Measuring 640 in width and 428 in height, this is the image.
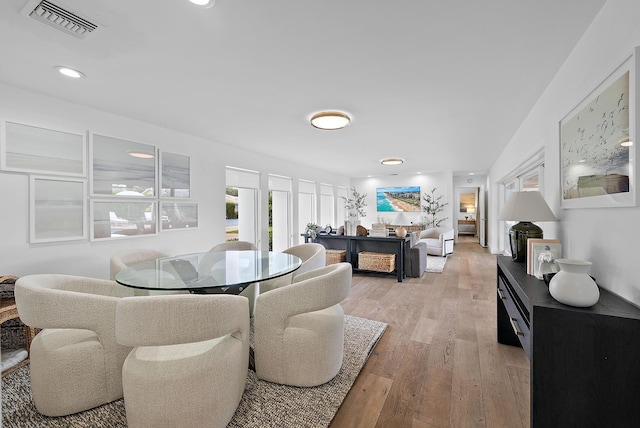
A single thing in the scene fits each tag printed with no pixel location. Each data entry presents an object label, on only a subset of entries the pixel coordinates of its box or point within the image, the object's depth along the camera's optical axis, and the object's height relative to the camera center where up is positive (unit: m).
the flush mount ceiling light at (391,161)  6.14 +1.15
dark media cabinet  1.24 -0.69
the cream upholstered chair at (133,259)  2.59 -0.45
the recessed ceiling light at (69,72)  2.28 +1.18
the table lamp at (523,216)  2.16 -0.02
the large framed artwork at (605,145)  1.35 +0.38
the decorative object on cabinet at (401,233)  5.02 -0.34
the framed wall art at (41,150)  2.52 +0.63
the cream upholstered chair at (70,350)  1.59 -0.80
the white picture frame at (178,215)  3.79 +0.00
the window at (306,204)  7.48 +0.28
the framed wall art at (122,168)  3.12 +0.56
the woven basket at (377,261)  4.93 -0.84
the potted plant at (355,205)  9.89 +0.31
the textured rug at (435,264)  5.61 -1.09
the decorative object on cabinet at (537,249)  1.91 -0.25
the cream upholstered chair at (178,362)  1.42 -0.80
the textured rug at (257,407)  1.67 -1.21
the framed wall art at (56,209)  2.65 +0.06
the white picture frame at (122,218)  3.11 -0.04
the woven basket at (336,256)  5.38 -0.80
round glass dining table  1.99 -0.47
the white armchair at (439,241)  7.00 -0.69
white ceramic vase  1.34 -0.36
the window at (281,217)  6.59 -0.06
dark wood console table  4.88 -0.59
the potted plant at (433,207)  8.68 +0.20
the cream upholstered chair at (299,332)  1.86 -0.81
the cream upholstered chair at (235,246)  3.86 -0.44
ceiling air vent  1.62 +1.19
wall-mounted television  9.12 +0.50
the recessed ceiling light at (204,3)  1.56 +1.18
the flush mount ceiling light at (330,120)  3.28 +1.11
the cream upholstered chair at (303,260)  2.92 -0.50
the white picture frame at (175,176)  3.80 +0.55
